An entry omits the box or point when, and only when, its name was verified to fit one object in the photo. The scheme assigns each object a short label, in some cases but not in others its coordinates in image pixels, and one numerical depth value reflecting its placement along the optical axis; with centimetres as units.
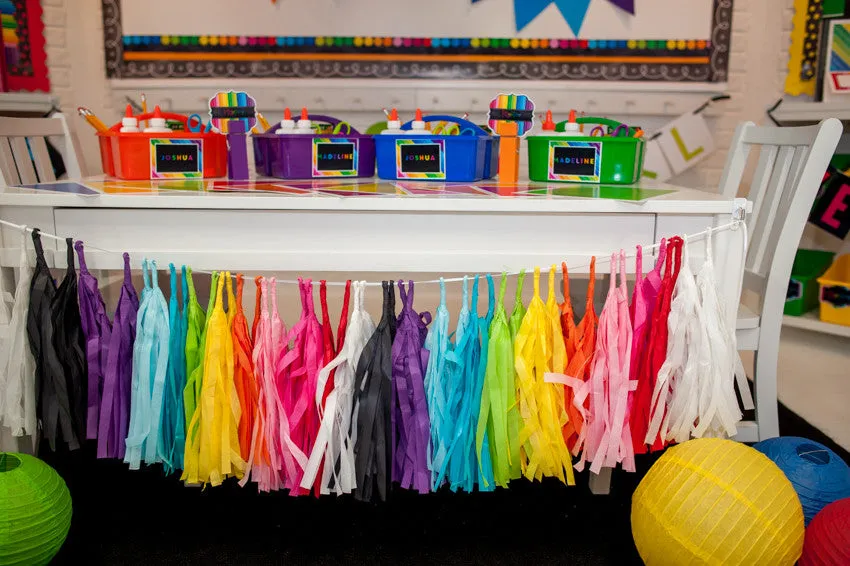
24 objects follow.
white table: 142
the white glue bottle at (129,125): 168
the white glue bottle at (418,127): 170
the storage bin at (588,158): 170
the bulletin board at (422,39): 314
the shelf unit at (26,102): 266
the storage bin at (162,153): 167
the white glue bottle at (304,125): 172
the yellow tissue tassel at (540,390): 142
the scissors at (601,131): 184
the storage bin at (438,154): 170
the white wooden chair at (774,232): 169
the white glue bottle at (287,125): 173
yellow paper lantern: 122
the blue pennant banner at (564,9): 314
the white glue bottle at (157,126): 169
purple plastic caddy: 171
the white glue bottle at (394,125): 171
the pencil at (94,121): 177
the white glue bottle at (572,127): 178
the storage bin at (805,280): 296
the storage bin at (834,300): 280
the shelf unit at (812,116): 267
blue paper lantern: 141
